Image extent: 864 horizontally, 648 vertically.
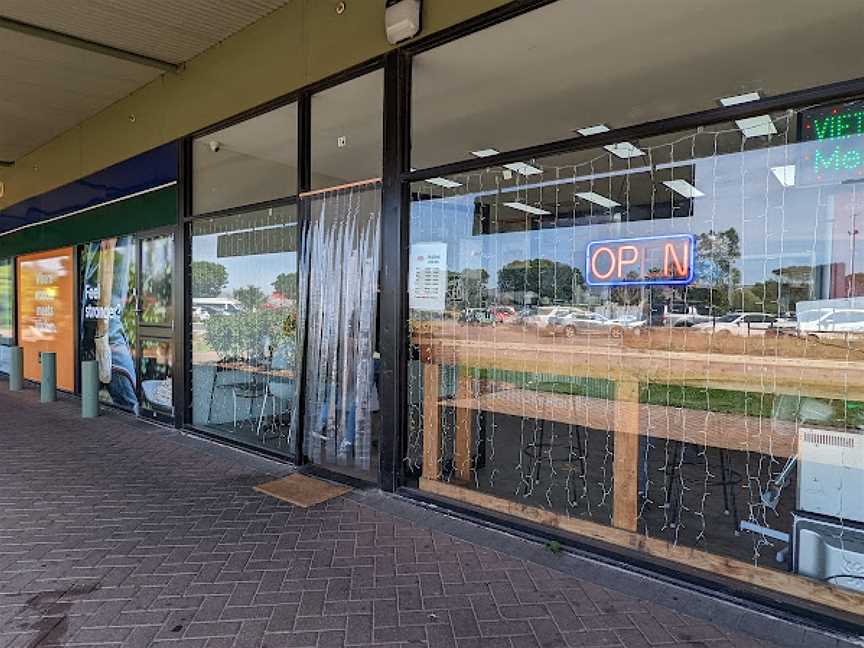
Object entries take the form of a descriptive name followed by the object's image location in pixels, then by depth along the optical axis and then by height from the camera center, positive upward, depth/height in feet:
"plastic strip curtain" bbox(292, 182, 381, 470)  13.38 -0.35
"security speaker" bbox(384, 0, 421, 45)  11.72 +5.84
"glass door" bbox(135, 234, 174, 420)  19.84 -0.79
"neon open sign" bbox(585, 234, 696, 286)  10.15 +0.86
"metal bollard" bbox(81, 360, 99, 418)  21.08 -3.19
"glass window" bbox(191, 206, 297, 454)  16.24 -0.61
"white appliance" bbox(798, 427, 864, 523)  8.65 -2.50
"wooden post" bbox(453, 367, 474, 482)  12.70 -2.87
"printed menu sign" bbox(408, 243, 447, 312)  12.57 +0.63
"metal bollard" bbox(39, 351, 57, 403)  24.68 -3.11
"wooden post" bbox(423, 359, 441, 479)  12.62 -2.57
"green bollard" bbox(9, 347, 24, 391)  27.94 -3.34
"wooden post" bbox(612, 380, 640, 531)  10.12 -2.64
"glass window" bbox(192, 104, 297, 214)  15.96 +4.28
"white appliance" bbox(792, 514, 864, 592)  8.20 -3.52
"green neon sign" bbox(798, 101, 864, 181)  8.48 +2.63
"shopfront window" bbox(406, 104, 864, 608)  8.89 -0.67
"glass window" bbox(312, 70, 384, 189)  13.57 +4.38
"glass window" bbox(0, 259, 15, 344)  32.19 +0.10
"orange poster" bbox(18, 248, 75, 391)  26.03 -0.36
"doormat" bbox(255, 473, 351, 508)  12.46 -4.18
